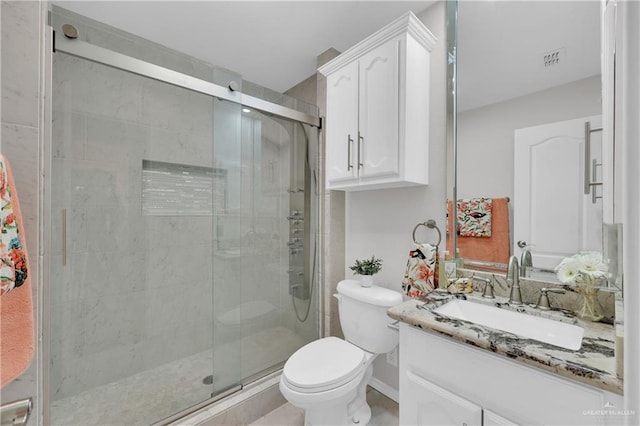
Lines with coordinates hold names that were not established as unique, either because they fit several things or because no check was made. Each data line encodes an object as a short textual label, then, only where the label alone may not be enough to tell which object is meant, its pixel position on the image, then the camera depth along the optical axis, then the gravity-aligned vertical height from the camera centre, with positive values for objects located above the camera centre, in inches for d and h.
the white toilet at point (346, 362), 48.7 -30.7
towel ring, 58.9 -2.9
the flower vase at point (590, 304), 39.0 -13.4
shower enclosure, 57.7 -4.6
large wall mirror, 41.8 +14.9
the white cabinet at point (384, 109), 55.4 +23.3
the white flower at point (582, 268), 38.4 -8.2
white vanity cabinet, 28.0 -21.5
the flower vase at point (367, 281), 64.6 -16.5
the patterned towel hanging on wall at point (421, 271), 56.5 -12.4
